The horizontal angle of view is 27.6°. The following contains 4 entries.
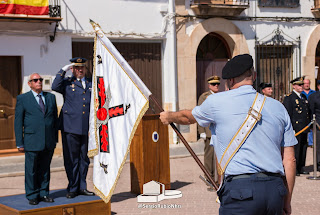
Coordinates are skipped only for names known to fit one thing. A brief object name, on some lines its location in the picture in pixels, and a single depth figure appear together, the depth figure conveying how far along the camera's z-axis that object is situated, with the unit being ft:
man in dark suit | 28.71
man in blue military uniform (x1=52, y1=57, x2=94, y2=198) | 30.63
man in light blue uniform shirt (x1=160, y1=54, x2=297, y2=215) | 14.84
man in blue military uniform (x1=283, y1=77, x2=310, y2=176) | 42.33
